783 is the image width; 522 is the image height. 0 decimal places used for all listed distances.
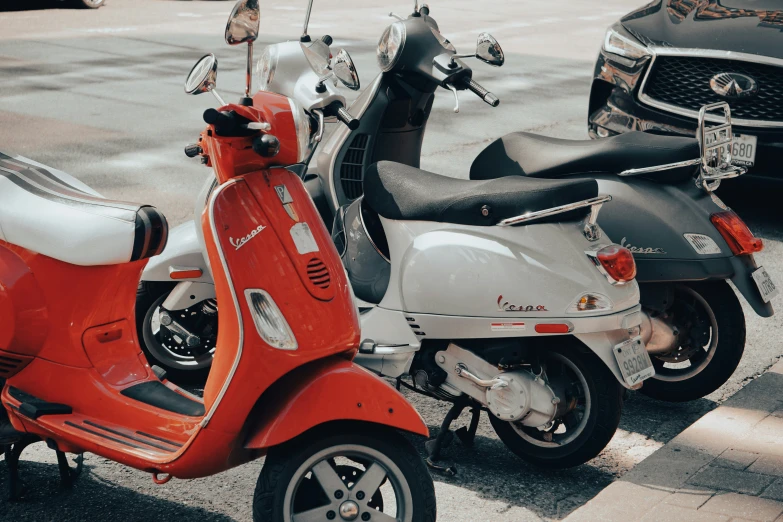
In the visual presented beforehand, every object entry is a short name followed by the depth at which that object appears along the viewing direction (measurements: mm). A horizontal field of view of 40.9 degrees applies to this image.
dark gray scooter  4121
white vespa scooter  3686
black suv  6535
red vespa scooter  2949
